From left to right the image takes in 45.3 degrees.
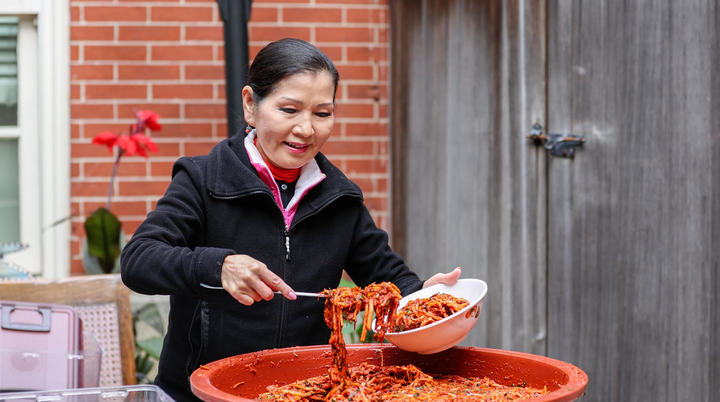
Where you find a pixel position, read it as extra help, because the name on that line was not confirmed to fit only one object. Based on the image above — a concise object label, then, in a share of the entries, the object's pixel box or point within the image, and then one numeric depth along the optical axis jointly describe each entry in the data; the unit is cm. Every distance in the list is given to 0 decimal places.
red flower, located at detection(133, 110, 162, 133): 405
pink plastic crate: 268
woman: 207
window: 428
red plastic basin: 177
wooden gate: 252
